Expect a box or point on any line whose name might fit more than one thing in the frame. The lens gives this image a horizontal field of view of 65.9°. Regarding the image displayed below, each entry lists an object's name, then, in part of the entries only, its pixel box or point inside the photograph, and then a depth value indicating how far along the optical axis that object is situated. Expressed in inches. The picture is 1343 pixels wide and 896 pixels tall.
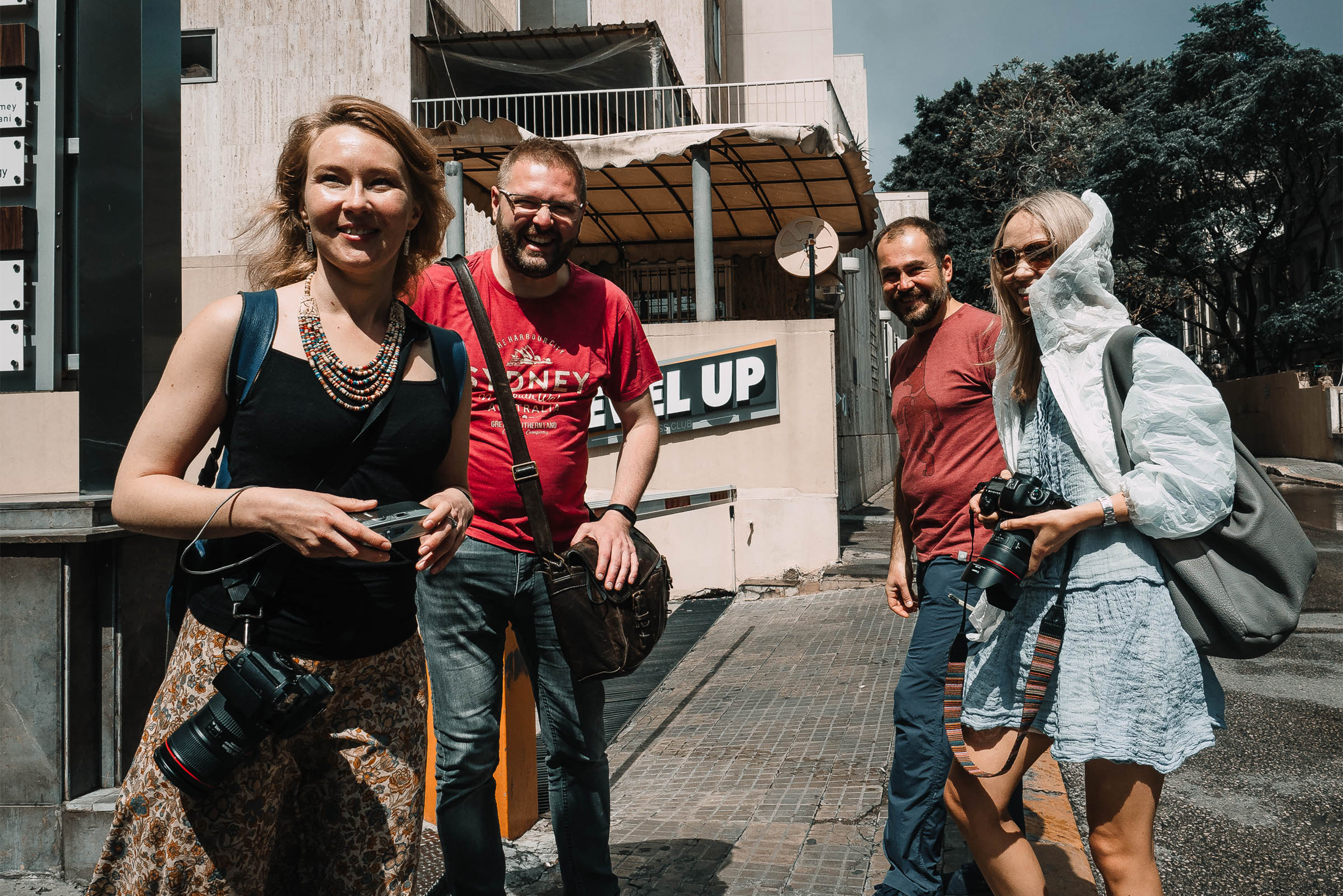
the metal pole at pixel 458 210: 467.8
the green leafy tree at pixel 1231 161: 1173.1
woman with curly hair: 66.0
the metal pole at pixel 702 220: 446.3
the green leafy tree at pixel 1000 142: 1343.5
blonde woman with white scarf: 88.4
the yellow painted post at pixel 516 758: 146.1
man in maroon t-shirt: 124.5
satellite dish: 510.6
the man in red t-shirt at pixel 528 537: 103.1
